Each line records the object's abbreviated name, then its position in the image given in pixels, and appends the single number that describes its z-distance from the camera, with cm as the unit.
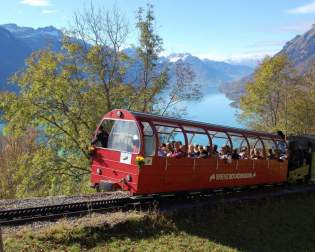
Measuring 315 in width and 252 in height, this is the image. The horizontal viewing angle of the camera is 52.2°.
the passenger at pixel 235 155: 1237
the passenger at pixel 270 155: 1462
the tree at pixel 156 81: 2311
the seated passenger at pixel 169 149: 1040
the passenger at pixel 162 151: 984
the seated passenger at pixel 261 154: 1405
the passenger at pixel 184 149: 1042
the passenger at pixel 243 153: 1302
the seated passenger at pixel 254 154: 1359
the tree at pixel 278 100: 3586
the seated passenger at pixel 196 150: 1101
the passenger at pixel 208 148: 1125
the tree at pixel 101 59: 2223
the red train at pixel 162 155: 959
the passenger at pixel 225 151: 1203
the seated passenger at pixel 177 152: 1025
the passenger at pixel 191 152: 1074
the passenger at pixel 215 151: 1141
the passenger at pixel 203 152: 1115
